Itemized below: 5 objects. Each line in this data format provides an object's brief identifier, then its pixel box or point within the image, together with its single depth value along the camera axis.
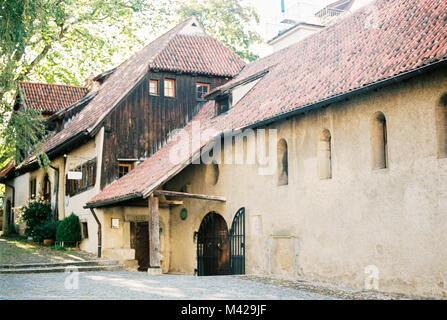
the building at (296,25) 23.39
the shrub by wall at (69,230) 23.03
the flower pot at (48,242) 24.06
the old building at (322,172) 11.53
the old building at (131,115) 21.81
